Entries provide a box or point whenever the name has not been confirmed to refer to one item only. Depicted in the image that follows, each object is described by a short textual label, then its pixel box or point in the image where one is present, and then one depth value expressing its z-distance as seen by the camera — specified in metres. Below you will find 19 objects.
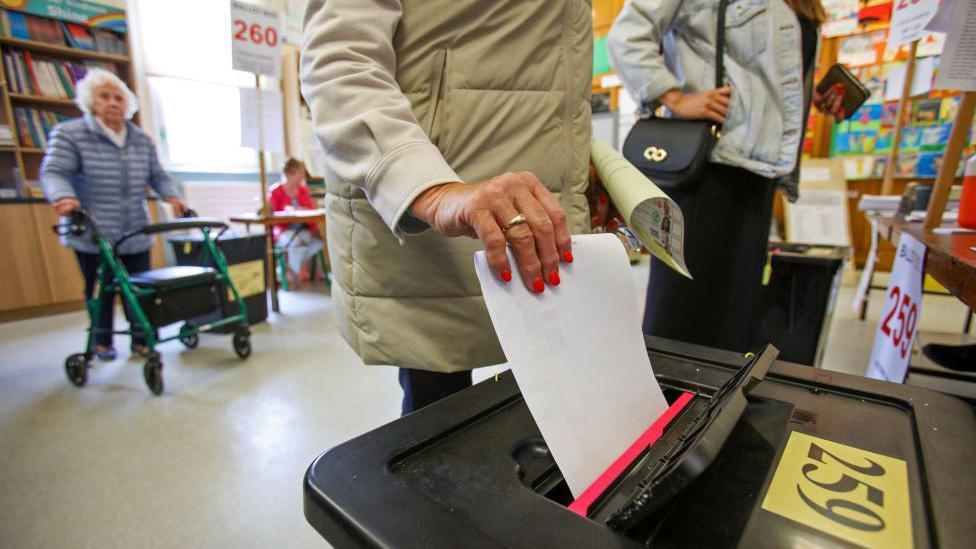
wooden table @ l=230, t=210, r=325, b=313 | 2.87
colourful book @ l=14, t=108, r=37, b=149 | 3.23
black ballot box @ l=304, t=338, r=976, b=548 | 0.27
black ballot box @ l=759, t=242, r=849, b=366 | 1.57
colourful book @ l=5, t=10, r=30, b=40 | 3.15
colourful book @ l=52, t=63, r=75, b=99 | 3.36
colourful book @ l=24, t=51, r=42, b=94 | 3.24
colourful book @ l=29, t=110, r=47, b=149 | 3.29
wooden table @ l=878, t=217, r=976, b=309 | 0.61
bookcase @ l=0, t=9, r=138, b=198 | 3.16
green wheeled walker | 1.94
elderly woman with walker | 2.12
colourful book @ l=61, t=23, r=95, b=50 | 3.39
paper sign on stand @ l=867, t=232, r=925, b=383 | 0.95
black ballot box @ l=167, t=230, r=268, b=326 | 2.56
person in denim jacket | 0.96
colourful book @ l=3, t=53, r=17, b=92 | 3.15
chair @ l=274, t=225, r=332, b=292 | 3.80
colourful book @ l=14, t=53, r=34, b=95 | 3.21
